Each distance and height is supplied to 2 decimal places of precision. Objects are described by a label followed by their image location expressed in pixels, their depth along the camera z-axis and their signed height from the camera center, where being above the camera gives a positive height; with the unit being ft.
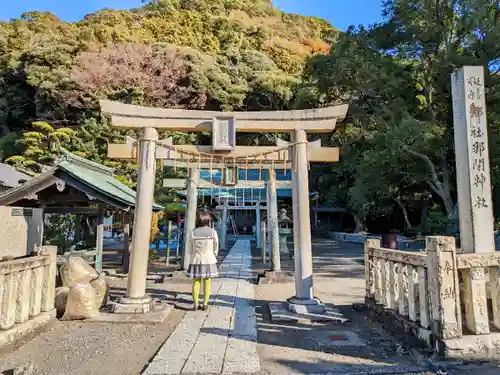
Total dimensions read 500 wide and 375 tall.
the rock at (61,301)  18.90 -4.33
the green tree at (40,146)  76.38 +17.43
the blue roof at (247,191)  55.52 +5.15
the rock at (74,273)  21.97 -3.29
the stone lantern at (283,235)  47.30 -2.14
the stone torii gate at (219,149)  19.47 +4.31
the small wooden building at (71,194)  26.30 +2.13
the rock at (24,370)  10.98 -4.70
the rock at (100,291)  19.56 -3.99
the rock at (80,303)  17.72 -4.19
